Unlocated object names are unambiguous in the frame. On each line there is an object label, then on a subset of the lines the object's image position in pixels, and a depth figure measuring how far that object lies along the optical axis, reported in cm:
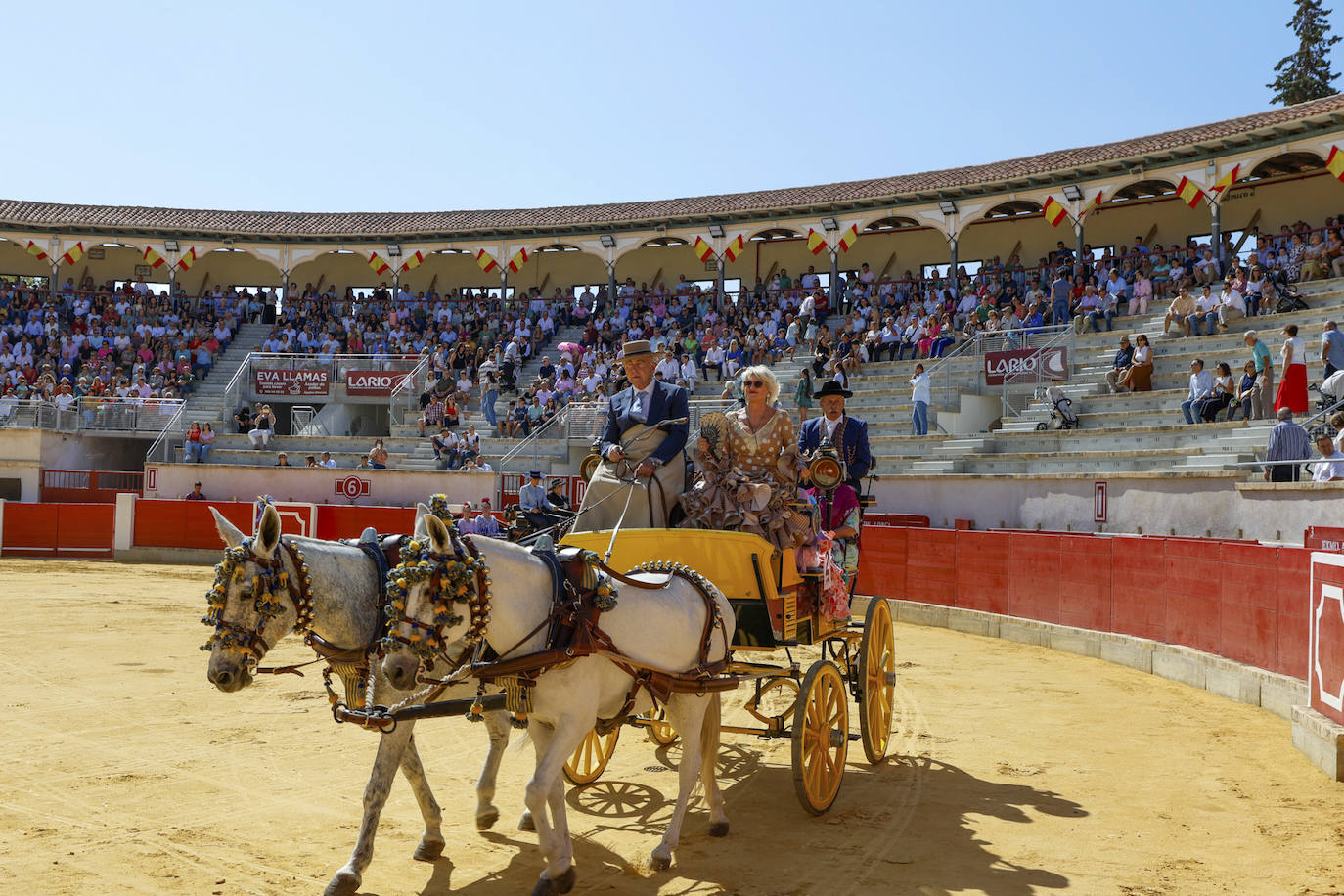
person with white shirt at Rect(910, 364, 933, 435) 2012
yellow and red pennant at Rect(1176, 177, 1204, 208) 2314
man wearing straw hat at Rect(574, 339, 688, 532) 613
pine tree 4381
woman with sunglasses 618
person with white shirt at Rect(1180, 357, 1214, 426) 1625
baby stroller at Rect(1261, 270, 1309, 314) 1870
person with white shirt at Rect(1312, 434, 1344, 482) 1160
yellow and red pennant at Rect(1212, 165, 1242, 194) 2267
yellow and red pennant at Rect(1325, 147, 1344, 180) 2091
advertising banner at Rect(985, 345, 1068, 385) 1998
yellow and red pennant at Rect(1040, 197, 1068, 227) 2530
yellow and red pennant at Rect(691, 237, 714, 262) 3106
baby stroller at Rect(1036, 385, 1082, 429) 1814
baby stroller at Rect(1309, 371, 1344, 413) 1354
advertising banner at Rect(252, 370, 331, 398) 2731
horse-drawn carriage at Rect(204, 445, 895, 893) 416
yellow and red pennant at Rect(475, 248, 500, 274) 3341
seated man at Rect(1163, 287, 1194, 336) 1972
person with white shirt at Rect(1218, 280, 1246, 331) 1908
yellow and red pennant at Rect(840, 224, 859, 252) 2889
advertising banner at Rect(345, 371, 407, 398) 2683
